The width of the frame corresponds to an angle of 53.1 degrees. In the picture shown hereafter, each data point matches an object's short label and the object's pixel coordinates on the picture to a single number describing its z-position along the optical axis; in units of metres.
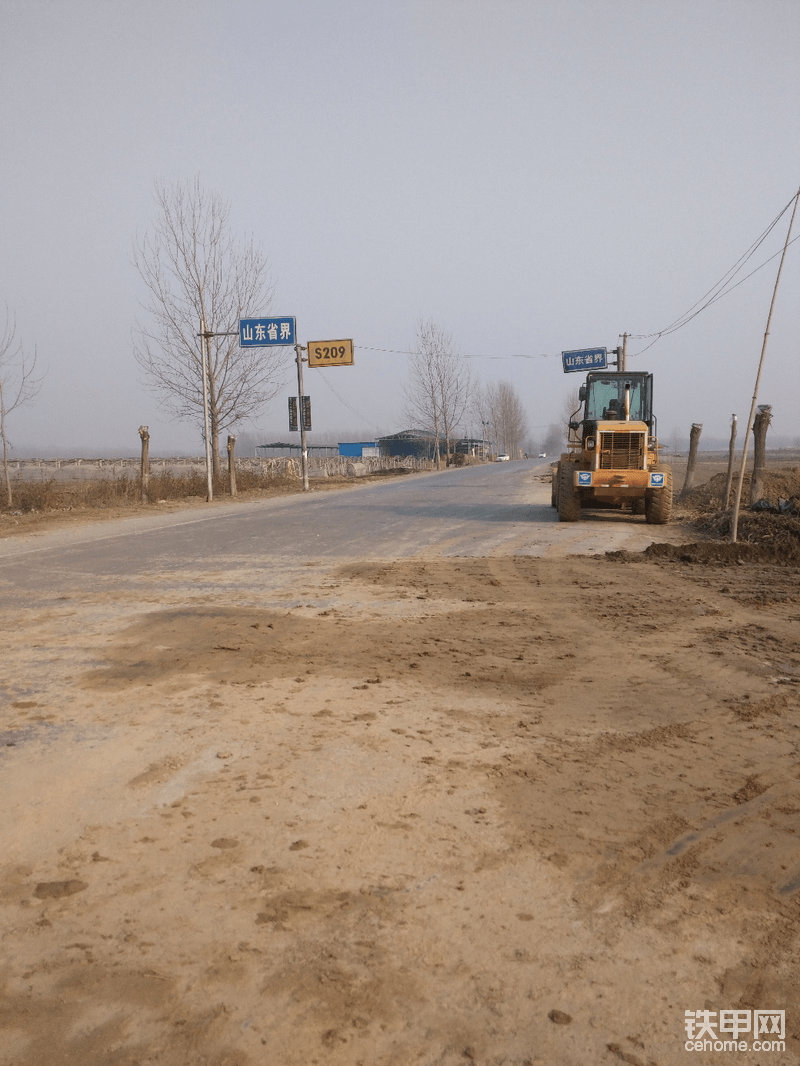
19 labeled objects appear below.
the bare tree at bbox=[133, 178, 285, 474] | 30.16
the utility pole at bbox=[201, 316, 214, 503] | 26.88
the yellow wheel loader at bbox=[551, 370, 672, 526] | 16.47
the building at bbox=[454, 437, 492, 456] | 111.00
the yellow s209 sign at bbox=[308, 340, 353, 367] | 37.25
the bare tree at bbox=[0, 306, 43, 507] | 21.77
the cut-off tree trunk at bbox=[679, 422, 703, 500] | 22.66
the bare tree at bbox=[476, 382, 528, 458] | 125.12
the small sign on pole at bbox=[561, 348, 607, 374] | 51.08
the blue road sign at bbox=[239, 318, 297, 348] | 29.27
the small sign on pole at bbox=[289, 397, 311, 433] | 36.25
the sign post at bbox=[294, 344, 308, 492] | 34.62
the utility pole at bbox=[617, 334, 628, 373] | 43.31
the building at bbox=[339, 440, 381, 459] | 95.69
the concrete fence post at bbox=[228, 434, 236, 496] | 30.28
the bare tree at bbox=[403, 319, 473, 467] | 74.00
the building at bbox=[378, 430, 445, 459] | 98.82
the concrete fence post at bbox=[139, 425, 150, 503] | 25.33
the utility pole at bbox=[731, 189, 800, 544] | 11.83
